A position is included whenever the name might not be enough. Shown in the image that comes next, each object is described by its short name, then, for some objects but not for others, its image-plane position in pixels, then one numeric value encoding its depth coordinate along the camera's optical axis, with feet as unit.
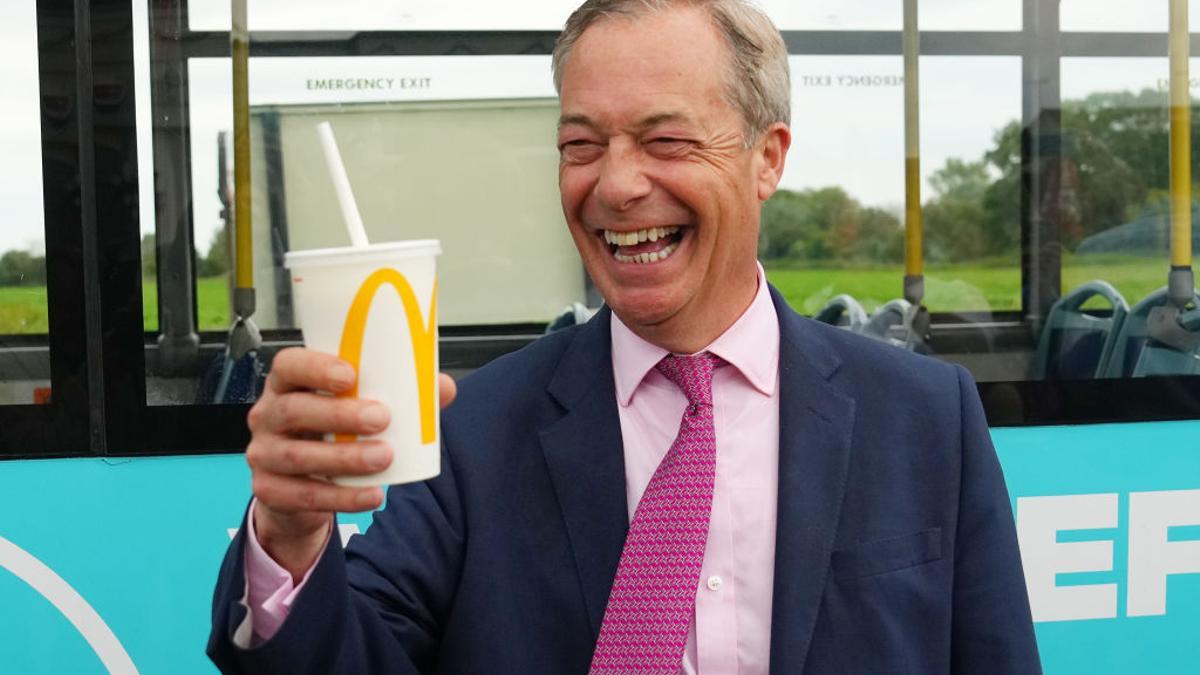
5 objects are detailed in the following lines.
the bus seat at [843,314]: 11.25
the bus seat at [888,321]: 11.24
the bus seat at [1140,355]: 11.20
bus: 9.66
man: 5.67
